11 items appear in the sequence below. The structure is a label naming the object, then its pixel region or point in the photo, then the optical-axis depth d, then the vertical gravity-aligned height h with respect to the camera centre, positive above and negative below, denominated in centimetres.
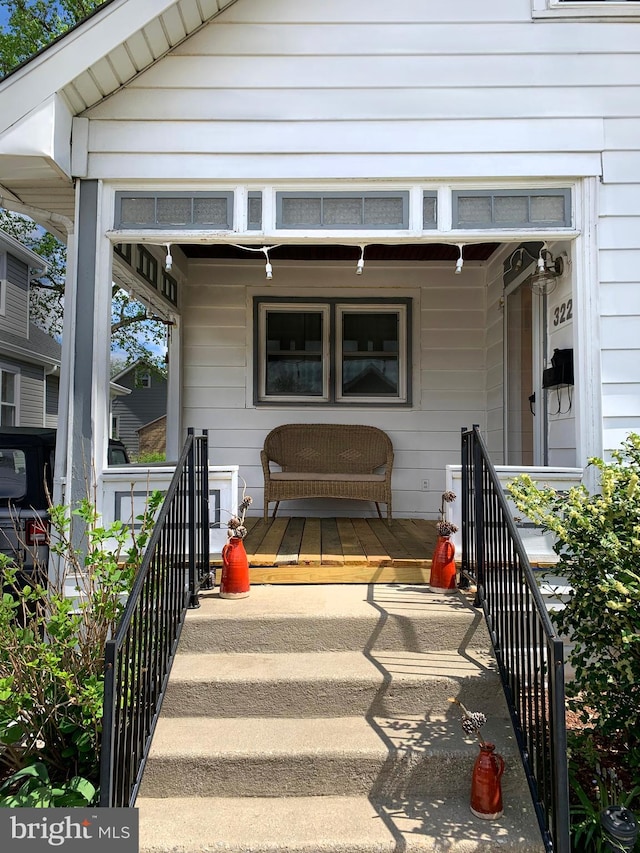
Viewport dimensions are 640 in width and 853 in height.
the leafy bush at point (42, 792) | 221 -135
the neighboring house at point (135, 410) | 3030 +171
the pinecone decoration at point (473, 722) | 208 -99
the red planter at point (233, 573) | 325 -72
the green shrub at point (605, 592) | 227 -58
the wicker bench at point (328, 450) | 581 -6
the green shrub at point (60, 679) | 242 -101
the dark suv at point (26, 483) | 384 -28
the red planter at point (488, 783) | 212 -123
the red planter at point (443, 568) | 330 -70
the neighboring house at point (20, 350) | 1266 +206
